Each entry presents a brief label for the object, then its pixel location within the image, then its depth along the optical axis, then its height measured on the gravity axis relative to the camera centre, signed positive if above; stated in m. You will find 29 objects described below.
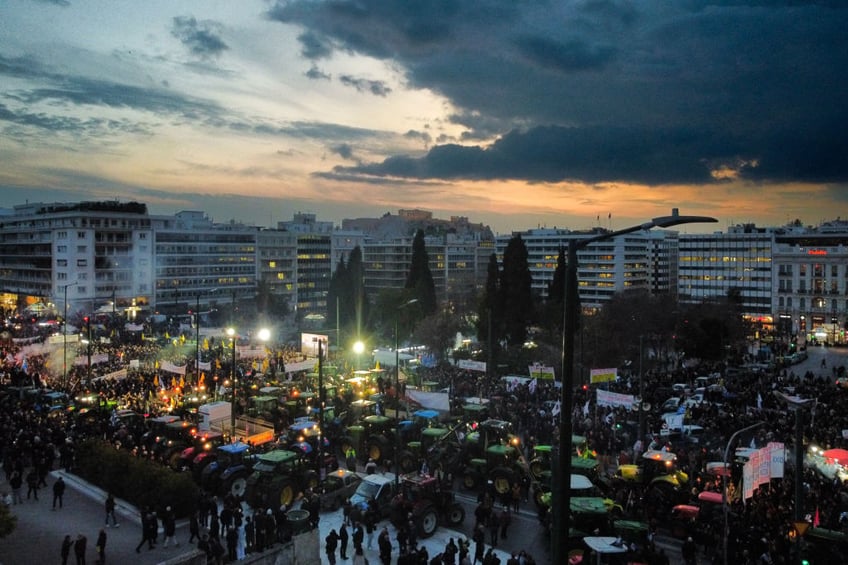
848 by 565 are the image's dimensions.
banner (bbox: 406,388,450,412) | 26.62 -6.04
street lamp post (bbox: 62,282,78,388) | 33.87 -6.11
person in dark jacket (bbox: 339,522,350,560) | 15.01 -6.78
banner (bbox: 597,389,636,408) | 24.56 -5.50
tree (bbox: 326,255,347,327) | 65.75 -3.63
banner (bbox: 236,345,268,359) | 39.19 -6.04
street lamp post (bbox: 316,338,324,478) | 19.84 -6.07
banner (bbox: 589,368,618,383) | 27.75 -5.11
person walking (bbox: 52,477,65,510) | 18.06 -6.78
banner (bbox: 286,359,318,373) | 34.88 -6.21
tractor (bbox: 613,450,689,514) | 17.57 -6.59
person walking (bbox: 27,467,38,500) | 18.72 -6.89
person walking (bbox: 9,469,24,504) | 18.34 -6.78
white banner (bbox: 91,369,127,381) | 33.06 -6.42
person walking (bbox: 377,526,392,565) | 14.48 -6.66
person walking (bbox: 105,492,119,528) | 16.64 -6.74
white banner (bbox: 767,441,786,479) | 16.55 -5.19
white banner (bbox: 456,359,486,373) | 34.28 -5.91
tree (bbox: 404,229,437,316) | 56.12 -1.98
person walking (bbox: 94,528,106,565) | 14.44 -6.73
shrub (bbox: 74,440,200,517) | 17.16 -6.51
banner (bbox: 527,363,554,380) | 31.62 -5.67
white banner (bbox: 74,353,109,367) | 36.19 -6.20
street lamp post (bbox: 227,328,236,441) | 23.91 -6.21
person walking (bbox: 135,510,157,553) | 15.52 -6.77
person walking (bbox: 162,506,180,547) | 15.77 -6.80
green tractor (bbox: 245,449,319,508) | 17.88 -6.54
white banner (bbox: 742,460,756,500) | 15.63 -5.47
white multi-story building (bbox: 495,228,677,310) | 108.44 -0.44
